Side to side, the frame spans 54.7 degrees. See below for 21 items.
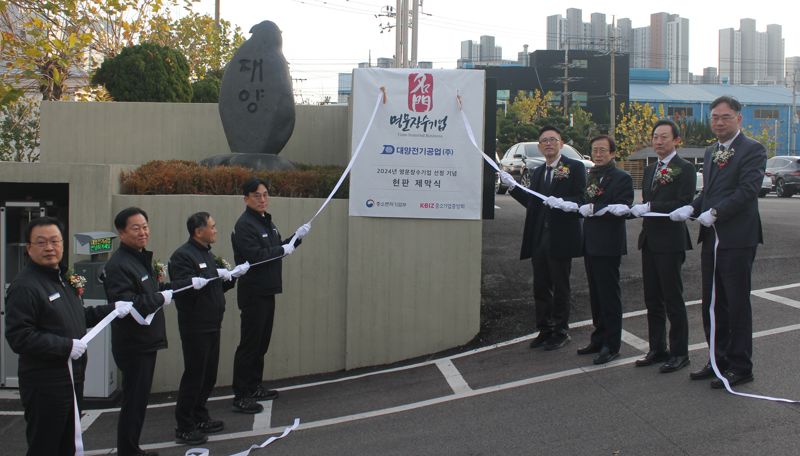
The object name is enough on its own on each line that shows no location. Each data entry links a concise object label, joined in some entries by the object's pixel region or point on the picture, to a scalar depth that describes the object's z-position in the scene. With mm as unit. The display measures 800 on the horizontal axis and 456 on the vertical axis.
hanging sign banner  8672
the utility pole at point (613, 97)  42428
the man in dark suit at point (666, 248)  6430
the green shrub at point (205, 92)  16047
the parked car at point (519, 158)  23319
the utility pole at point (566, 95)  52109
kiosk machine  8078
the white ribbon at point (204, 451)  5863
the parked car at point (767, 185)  28141
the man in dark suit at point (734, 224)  5895
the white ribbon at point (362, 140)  8128
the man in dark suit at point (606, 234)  6859
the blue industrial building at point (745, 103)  62750
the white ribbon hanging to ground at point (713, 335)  5909
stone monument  10484
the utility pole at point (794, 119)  61469
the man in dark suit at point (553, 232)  7336
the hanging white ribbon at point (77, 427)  4718
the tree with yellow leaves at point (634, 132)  50312
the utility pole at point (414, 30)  26570
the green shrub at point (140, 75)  13828
